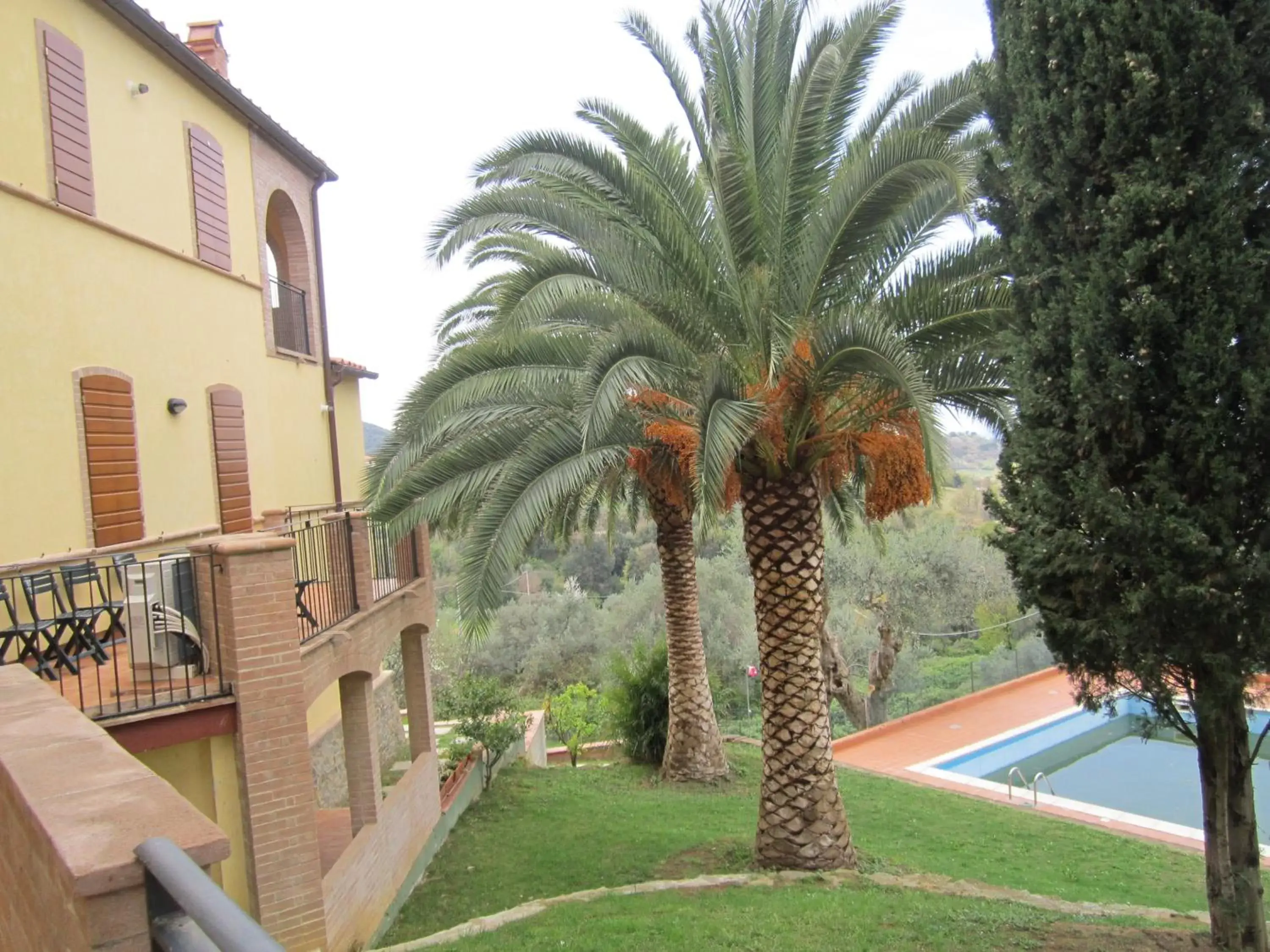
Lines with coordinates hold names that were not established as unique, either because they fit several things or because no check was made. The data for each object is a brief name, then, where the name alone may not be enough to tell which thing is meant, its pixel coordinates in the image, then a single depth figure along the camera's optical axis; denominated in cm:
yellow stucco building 783
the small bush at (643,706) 1620
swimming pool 1727
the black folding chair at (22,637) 645
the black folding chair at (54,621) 661
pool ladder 1539
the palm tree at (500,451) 870
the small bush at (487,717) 1487
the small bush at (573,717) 1966
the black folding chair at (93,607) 695
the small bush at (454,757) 1441
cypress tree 551
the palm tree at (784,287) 777
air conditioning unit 670
